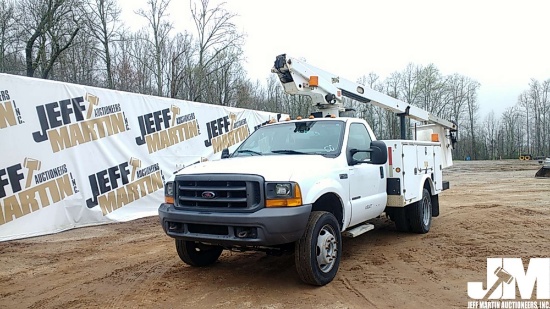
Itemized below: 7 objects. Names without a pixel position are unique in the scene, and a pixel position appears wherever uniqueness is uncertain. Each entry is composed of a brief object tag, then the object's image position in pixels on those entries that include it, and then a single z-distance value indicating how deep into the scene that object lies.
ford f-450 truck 4.05
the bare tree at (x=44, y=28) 23.30
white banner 7.61
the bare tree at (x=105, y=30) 29.31
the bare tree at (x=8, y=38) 23.05
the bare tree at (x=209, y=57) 33.72
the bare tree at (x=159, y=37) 33.81
